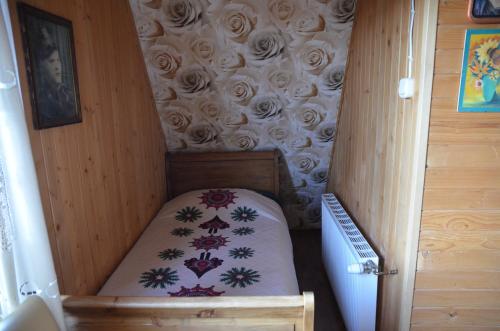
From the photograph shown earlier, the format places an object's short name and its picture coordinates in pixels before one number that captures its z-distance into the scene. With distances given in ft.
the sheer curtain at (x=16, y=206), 3.01
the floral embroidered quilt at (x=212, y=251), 5.59
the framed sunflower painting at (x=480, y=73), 4.06
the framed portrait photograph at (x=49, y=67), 3.89
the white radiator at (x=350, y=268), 5.54
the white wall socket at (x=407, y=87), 4.46
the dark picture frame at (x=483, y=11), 3.94
